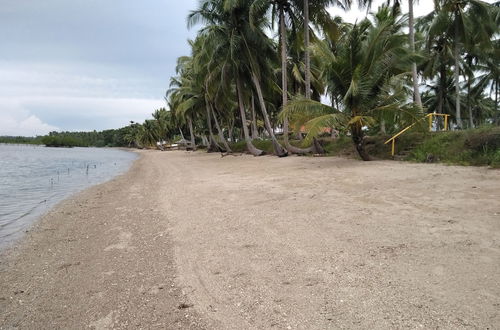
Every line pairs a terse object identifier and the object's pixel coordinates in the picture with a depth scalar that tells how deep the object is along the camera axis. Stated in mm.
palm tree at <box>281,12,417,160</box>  12789
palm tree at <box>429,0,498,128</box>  19656
